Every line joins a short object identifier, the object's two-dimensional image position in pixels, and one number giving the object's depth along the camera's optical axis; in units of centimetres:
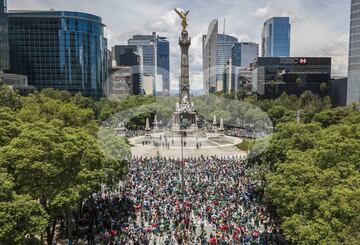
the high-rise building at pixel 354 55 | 9259
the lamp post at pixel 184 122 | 8152
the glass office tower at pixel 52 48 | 13062
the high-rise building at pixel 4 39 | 10338
